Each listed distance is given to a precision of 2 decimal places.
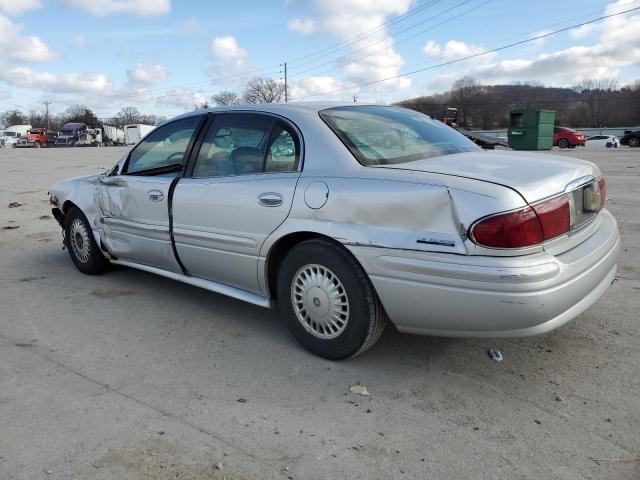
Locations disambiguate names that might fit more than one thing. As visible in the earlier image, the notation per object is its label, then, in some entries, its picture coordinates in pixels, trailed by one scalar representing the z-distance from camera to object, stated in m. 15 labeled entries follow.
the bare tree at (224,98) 87.44
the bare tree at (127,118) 109.81
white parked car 35.09
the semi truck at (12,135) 52.47
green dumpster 24.77
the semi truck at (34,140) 52.66
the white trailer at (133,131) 58.12
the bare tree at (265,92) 85.31
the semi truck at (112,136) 59.50
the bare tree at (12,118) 106.81
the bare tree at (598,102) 85.12
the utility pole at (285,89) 76.64
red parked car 31.38
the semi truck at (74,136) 52.25
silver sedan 2.60
